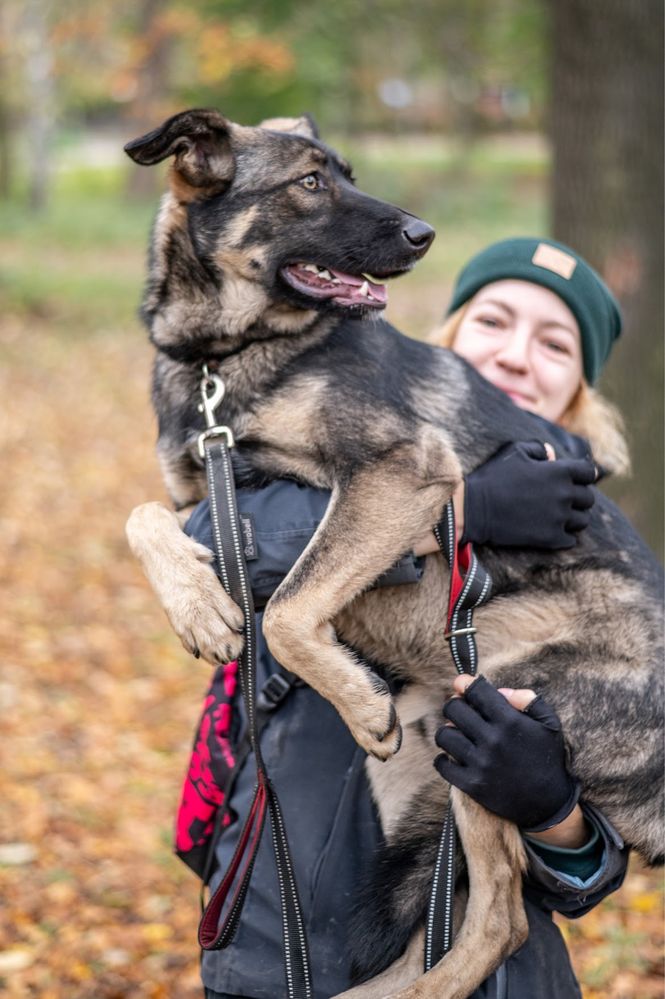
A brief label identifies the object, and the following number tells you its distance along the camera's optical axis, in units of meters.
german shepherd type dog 2.57
